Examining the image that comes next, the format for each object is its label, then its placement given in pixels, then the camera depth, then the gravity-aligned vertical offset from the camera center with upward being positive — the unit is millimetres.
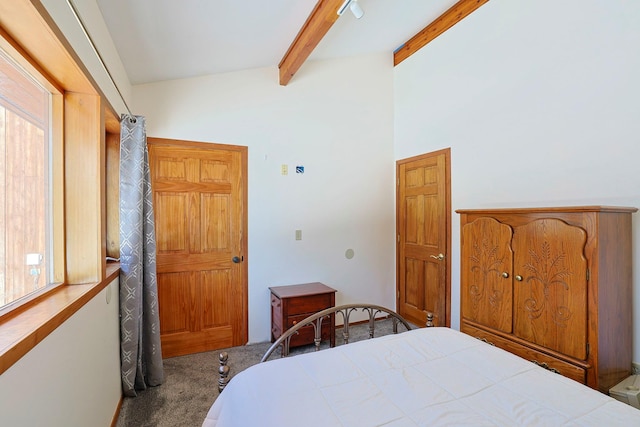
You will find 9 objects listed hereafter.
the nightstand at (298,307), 3025 -940
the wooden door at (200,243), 2957 -282
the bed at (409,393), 1055 -699
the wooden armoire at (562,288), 1707 -471
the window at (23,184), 1240 +150
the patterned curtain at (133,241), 2230 -186
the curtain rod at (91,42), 1364 +915
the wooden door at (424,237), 3316 -278
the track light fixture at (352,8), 2120 +1444
